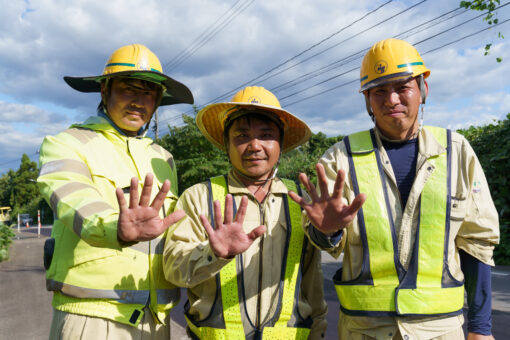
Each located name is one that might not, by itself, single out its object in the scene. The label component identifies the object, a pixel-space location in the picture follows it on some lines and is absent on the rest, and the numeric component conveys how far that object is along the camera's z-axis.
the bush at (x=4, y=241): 13.53
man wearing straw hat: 1.95
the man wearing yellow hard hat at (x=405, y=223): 2.00
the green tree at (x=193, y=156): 14.70
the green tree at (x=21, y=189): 61.75
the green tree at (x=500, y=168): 9.23
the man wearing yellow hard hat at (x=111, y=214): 1.71
